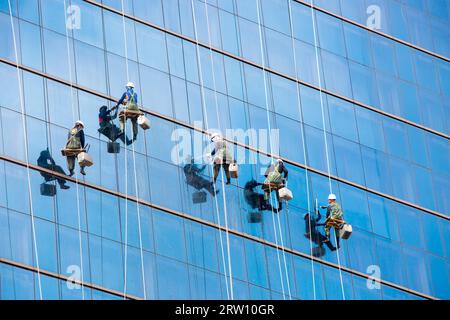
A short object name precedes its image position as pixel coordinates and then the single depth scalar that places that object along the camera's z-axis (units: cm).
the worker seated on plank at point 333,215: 7019
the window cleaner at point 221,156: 6844
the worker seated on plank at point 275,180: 6956
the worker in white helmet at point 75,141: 6612
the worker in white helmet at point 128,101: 6794
